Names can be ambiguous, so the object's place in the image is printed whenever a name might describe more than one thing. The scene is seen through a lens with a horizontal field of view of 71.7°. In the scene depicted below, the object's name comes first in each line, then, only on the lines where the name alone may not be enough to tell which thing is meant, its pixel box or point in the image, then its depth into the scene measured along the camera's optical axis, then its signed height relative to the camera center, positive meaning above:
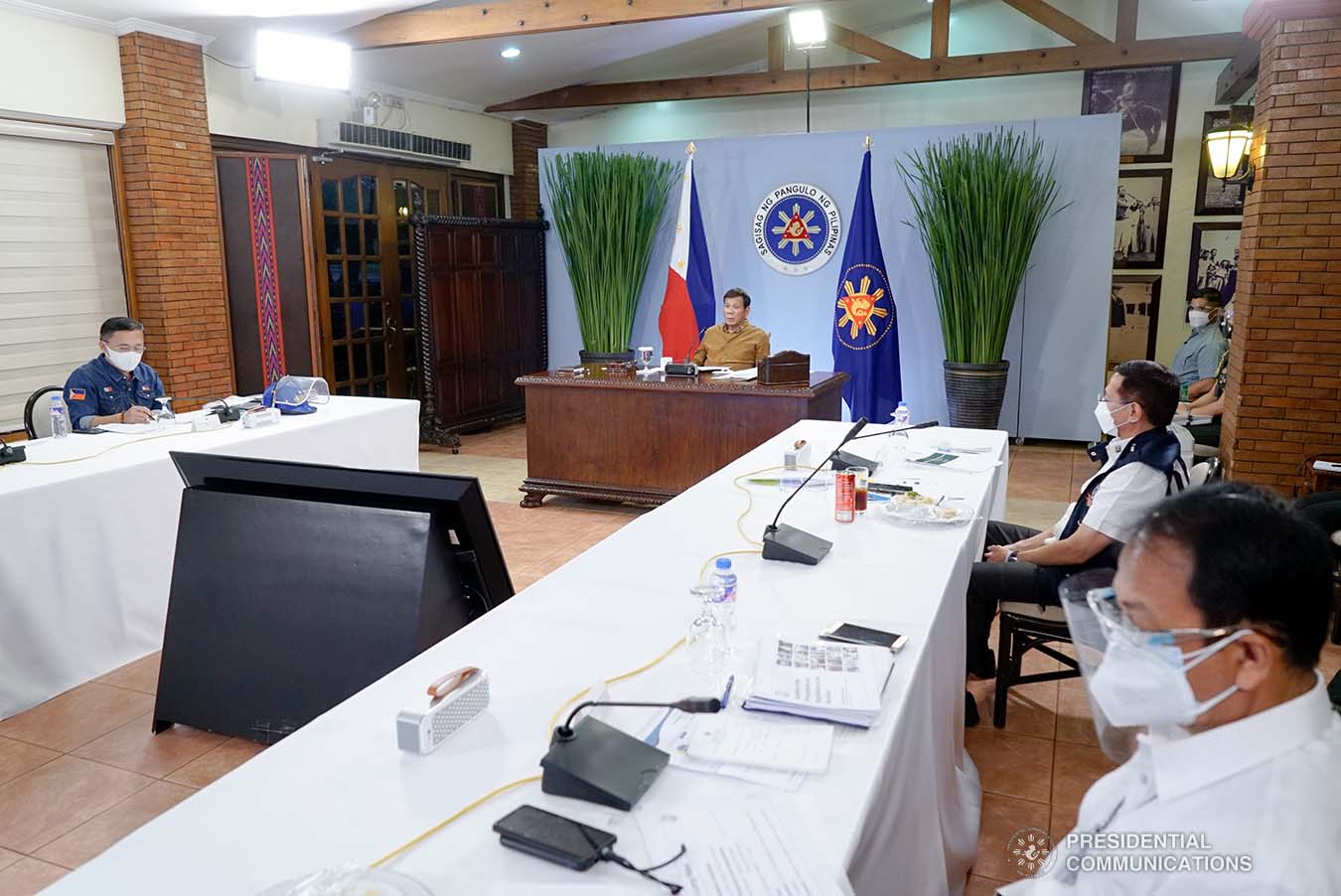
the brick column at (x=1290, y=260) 4.33 +0.11
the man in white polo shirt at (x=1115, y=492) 2.47 -0.55
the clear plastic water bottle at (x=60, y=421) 4.02 -0.55
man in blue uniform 4.36 -0.43
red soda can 2.71 -0.60
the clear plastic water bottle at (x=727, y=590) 1.94 -0.64
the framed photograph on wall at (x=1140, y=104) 8.02 +1.56
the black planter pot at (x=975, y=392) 6.59 -0.75
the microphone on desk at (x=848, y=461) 3.24 -0.60
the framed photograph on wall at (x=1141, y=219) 8.24 +0.59
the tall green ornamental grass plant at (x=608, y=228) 7.20 +0.47
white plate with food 2.65 -0.65
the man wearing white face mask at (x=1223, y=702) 0.91 -0.45
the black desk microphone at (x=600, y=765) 1.30 -0.68
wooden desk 4.98 -0.76
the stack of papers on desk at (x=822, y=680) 1.53 -0.68
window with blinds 5.27 +0.22
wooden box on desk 4.96 -0.44
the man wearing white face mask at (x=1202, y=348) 5.56 -0.38
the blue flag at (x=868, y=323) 6.85 -0.26
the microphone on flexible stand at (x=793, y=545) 2.33 -0.65
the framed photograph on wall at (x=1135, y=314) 8.46 -0.26
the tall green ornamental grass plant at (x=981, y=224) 6.31 +0.42
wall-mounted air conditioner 7.05 +1.19
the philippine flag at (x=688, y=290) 7.35 -0.01
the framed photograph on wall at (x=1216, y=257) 8.09 +0.23
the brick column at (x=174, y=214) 5.72 +0.50
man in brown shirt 5.96 -0.35
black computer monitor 2.34 -0.78
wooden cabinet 7.26 -0.23
